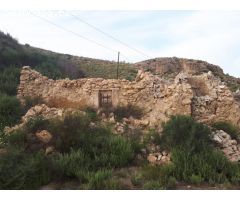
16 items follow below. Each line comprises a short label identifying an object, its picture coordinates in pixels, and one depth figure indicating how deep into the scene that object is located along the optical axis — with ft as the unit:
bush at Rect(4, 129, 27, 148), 21.26
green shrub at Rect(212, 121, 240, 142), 24.16
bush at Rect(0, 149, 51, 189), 17.74
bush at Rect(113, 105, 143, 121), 26.96
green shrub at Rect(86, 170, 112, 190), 17.45
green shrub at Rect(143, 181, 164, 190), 17.32
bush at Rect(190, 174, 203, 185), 18.41
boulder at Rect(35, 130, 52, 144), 21.92
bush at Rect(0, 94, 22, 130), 25.64
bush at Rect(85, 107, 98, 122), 25.59
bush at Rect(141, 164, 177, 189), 17.60
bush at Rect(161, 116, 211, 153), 21.23
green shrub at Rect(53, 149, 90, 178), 19.18
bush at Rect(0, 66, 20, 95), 32.08
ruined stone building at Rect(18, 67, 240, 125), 25.82
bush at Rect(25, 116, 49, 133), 22.61
